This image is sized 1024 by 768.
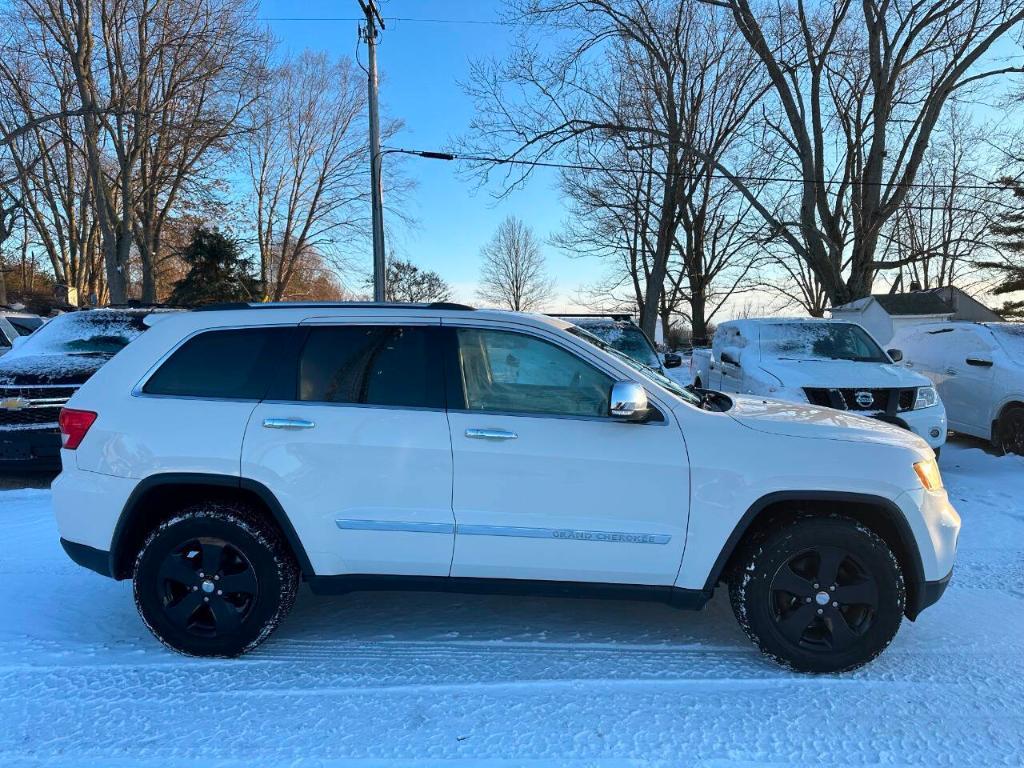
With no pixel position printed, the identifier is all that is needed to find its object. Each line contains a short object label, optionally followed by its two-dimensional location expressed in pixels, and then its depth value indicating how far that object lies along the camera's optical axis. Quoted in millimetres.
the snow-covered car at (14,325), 12617
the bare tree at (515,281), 52906
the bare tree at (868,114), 17594
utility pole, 14055
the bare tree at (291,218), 35062
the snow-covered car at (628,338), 8797
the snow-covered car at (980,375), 7449
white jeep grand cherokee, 2936
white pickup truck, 6328
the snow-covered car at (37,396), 6379
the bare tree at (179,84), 21609
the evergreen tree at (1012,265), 32906
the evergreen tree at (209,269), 28547
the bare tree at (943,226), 20095
